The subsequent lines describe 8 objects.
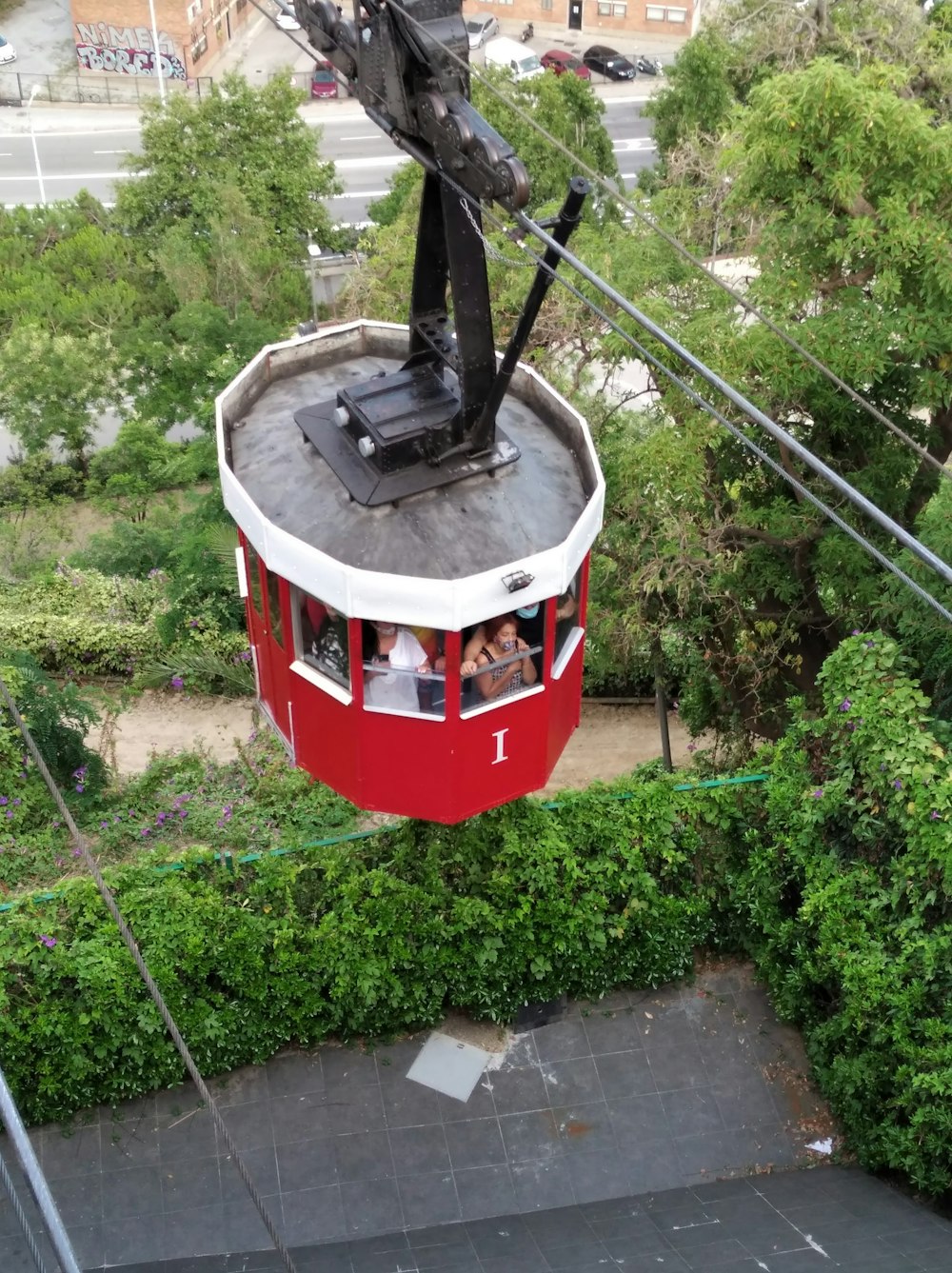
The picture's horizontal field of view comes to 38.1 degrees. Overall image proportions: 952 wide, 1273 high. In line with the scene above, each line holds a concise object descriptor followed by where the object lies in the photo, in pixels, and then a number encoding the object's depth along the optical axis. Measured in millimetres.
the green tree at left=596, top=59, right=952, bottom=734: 11648
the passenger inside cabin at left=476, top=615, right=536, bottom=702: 9742
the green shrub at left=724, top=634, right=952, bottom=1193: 10680
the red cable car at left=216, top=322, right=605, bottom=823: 9336
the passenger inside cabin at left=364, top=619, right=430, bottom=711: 9625
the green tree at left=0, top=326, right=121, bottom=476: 23844
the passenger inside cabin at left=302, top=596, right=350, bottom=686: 9797
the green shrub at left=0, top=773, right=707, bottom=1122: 11336
